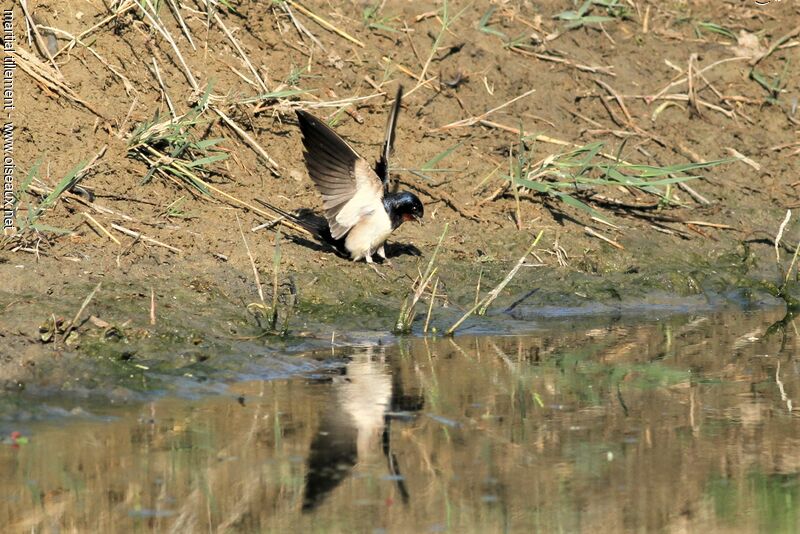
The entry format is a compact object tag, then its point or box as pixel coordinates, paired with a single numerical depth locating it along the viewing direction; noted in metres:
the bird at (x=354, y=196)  13.91
